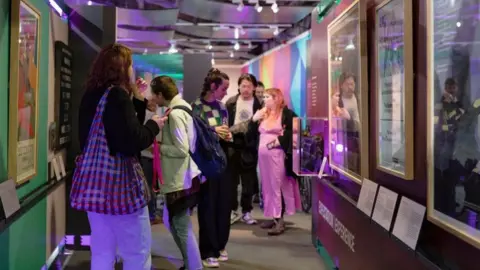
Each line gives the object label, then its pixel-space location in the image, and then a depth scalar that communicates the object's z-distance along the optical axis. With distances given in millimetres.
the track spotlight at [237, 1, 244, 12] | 6024
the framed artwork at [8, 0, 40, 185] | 2264
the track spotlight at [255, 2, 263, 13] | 6137
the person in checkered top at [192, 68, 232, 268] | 3695
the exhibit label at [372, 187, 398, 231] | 2094
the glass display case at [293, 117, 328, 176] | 3746
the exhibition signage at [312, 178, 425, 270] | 2273
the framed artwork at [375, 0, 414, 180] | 1967
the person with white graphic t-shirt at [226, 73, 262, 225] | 5242
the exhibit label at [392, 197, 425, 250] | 1831
